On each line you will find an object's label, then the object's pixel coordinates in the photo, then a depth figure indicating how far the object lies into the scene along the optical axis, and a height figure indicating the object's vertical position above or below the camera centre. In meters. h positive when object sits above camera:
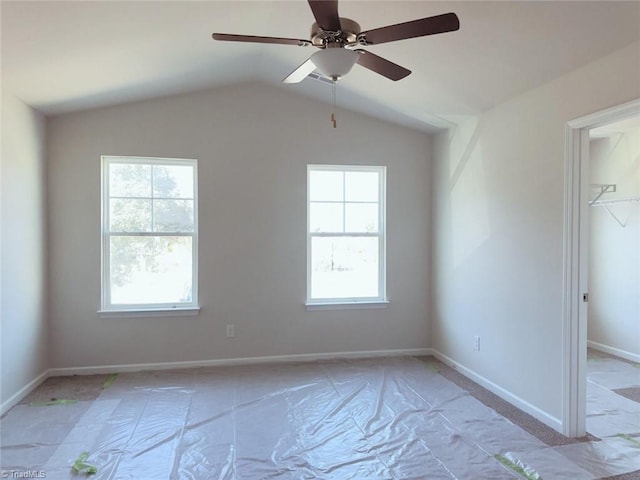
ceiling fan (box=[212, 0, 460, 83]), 1.78 +0.95
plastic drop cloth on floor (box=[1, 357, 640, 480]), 2.37 -1.32
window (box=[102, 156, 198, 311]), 4.02 +0.03
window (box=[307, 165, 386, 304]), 4.44 +0.04
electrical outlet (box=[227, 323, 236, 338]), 4.20 -0.95
